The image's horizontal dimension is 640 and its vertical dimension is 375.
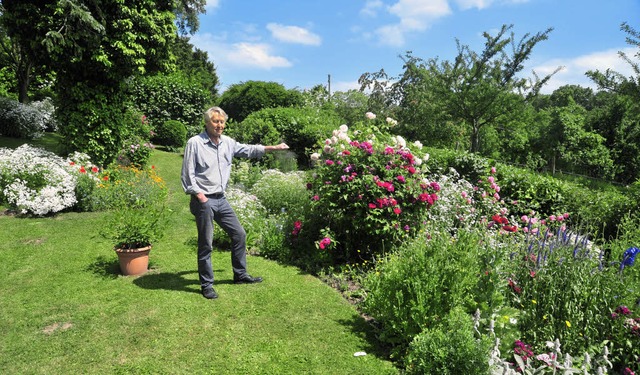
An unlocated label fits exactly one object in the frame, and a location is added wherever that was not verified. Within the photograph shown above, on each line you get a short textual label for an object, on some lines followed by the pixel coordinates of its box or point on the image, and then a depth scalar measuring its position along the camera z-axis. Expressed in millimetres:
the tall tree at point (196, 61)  37594
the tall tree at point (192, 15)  18594
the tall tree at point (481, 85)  14992
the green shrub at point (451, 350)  2436
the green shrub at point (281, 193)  6614
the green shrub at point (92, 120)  8773
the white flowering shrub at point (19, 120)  14133
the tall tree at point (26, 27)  7730
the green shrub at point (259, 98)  20156
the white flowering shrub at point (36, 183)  6871
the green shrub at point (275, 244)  5402
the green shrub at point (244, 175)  9103
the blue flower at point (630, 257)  2734
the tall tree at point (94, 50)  7746
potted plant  4559
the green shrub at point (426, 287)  3072
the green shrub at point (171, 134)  16766
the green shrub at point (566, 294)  2715
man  3803
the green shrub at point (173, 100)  17859
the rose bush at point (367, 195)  4742
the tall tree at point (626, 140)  19406
